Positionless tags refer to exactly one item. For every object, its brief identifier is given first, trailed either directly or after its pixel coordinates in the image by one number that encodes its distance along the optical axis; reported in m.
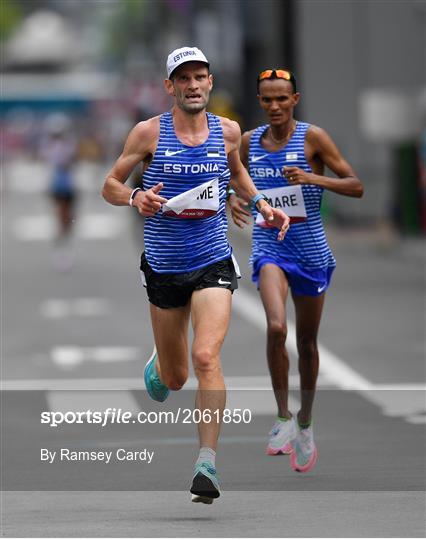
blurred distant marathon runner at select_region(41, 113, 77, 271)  58.34
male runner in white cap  18.67
